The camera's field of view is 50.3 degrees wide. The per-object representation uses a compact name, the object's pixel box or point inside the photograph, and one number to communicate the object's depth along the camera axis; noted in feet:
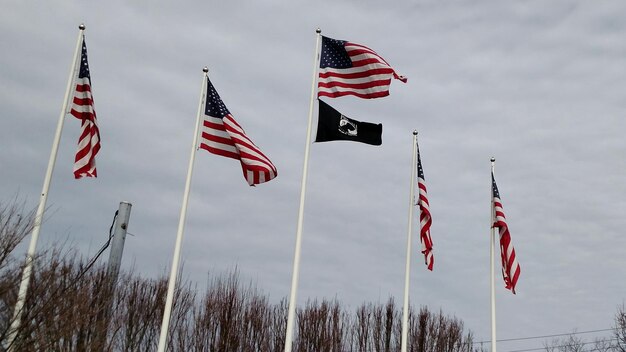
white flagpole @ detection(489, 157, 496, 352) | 57.82
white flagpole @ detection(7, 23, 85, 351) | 42.91
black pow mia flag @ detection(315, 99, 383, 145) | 47.50
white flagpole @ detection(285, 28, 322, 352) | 44.19
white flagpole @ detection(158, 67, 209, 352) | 44.80
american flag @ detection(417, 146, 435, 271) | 53.57
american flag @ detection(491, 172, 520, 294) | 53.83
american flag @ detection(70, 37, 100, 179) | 46.91
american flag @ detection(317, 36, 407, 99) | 48.80
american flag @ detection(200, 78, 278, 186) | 44.86
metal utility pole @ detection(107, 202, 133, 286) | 52.21
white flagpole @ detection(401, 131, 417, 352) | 54.19
